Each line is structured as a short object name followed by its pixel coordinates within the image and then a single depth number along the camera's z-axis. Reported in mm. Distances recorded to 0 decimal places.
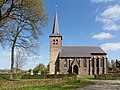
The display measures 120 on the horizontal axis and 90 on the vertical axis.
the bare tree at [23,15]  9417
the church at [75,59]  30677
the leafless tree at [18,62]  29968
